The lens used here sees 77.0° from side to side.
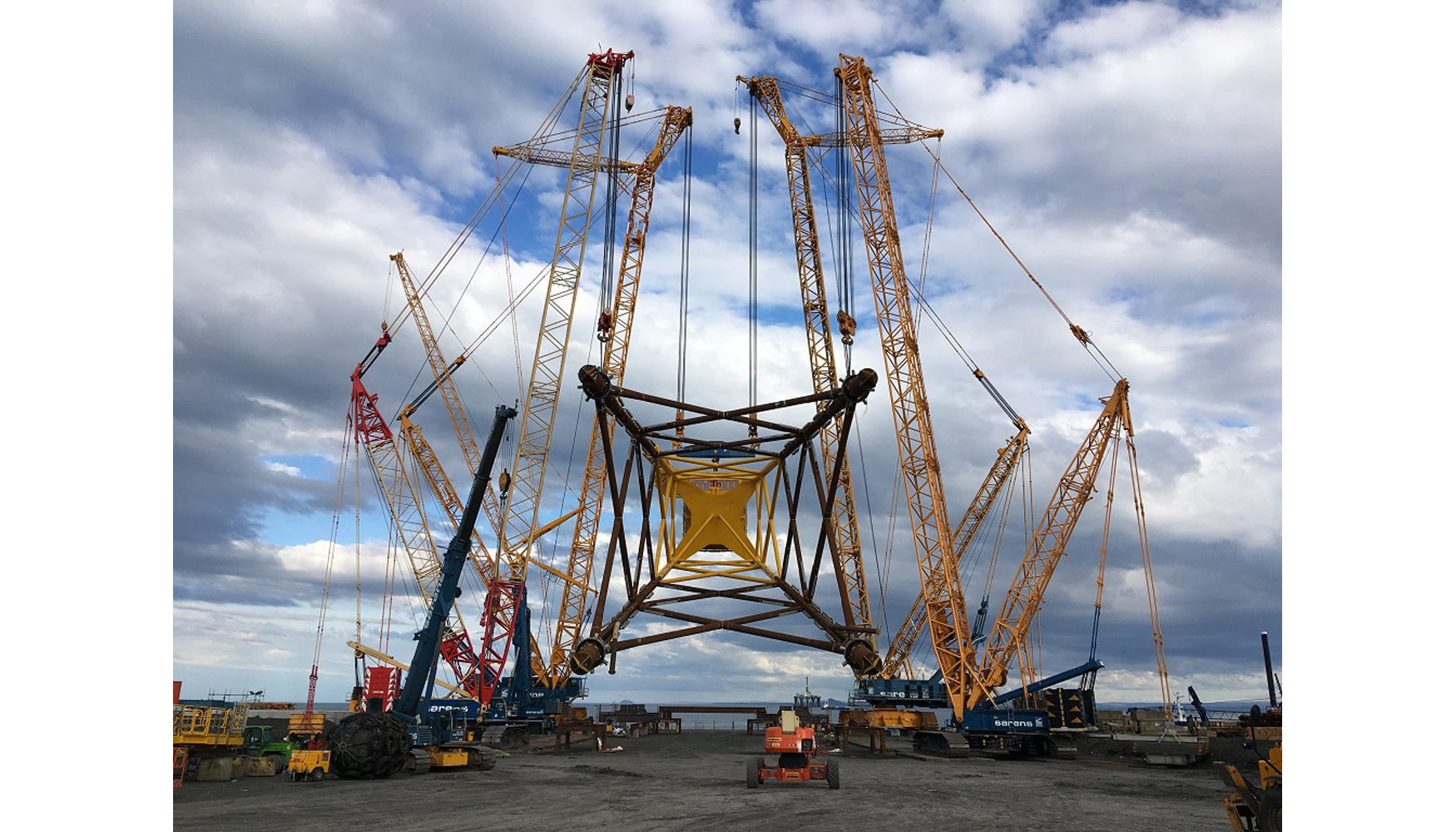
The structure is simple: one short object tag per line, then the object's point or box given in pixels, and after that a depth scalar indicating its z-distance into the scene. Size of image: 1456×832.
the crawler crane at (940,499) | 70.38
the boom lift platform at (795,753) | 32.44
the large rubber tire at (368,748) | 40.47
